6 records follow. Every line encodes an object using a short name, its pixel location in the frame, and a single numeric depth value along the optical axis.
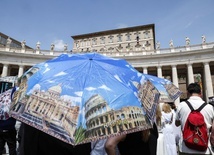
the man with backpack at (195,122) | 3.92
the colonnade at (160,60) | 38.03
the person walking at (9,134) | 5.34
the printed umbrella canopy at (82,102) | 2.17
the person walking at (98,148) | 3.93
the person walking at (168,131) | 7.02
